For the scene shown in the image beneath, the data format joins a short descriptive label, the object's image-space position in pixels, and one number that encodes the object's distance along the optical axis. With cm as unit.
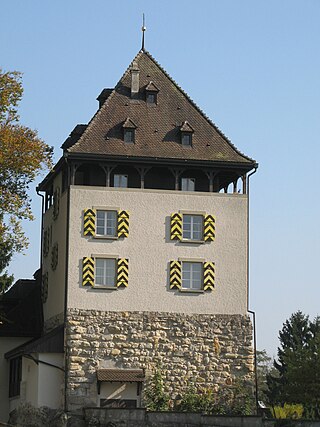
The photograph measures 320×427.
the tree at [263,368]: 9454
